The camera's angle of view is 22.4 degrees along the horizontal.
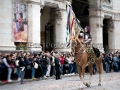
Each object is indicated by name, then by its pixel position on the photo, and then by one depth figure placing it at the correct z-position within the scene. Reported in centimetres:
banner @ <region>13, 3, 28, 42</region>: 2267
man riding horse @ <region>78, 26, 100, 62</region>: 1536
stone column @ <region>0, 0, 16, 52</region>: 2159
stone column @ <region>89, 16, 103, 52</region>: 3434
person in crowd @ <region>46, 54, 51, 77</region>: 2193
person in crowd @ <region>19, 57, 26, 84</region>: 1825
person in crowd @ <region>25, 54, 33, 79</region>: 1966
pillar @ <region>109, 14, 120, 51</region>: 3738
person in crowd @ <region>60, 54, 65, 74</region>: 2344
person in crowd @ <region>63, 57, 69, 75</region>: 2386
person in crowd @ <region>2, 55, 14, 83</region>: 1847
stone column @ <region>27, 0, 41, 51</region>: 2383
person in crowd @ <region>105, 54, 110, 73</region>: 2881
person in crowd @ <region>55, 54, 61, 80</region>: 2091
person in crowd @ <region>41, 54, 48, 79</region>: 2156
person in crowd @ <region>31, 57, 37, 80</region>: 2033
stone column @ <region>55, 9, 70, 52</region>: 2781
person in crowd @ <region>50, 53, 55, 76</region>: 2247
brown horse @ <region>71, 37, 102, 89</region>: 1475
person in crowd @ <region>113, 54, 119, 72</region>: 2944
